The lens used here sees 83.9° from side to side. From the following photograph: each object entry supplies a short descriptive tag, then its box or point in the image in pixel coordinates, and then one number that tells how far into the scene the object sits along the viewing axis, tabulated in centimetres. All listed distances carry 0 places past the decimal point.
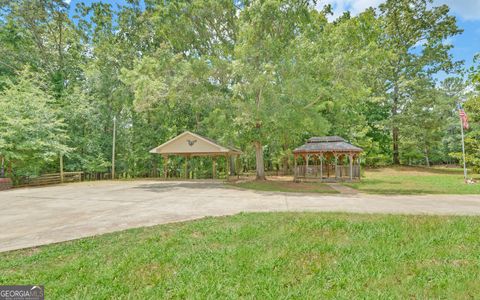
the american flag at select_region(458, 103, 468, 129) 1606
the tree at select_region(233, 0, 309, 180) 1523
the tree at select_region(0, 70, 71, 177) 1802
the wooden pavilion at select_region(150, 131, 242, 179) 2200
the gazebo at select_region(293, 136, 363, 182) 1941
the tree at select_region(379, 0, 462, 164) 3097
